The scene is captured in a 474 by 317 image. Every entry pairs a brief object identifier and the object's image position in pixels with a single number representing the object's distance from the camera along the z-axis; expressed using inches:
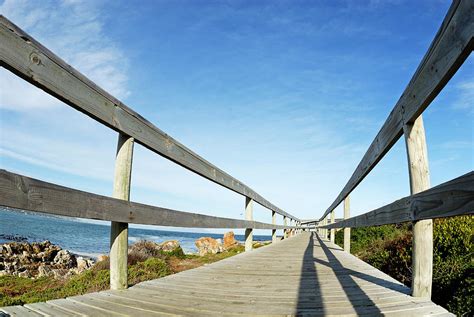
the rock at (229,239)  1240.2
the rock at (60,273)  453.7
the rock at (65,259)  615.0
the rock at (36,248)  682.8
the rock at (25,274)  475.2
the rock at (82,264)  577.1
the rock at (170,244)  886.4
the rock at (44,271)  495.3
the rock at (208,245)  1060.5
